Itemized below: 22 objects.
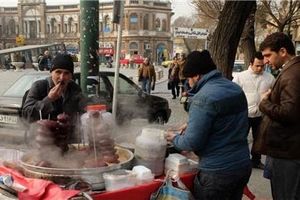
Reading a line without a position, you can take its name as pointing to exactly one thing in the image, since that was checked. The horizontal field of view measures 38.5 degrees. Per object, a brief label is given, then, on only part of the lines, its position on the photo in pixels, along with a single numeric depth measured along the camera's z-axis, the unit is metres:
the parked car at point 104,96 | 4.64
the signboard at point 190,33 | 14.64
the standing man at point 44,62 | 18.96
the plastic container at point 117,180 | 2.61
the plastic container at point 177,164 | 3.01
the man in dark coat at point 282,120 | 3.14
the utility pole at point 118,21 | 4.43
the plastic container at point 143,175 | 2.74
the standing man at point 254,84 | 6.23
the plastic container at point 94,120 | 2.87
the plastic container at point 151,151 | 2.98
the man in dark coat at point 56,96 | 3.23
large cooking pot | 2.60
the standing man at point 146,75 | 18.11
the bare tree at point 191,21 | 38.27
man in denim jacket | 2.80
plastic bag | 2.73
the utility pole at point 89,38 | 4.93
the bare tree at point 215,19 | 14.54
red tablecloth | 2.57
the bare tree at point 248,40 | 14.42
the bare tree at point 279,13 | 23.62
